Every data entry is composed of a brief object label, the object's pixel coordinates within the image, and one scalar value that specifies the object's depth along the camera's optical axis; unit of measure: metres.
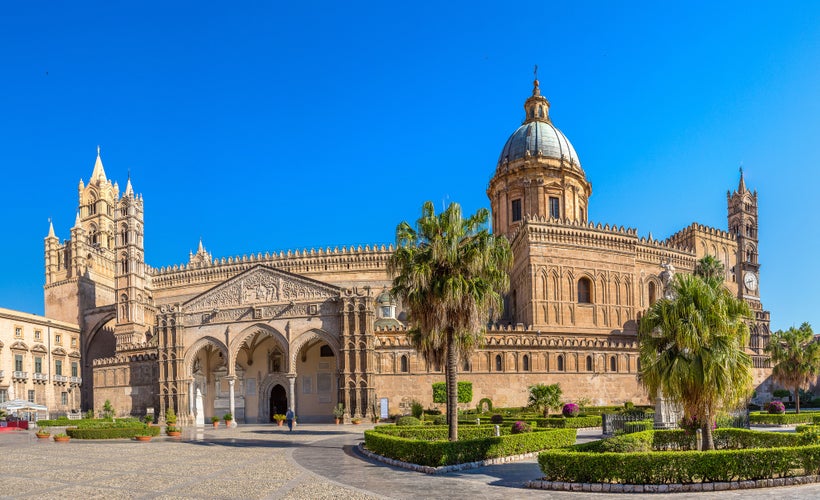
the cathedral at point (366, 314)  50.59
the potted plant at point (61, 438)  35.44
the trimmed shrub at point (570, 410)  37.47
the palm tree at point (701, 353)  18.92
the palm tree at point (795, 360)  48.03
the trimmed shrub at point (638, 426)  26.42
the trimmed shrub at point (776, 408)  42.62
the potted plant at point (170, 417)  48.53
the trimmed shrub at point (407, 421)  34.25
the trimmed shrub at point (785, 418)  39.19
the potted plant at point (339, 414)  47.59
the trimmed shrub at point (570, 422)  33.75
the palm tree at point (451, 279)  25.58
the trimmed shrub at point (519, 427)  26.50
